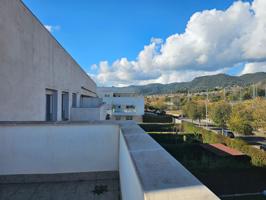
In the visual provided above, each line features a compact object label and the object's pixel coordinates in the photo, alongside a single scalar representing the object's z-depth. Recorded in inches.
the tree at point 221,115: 1041.6
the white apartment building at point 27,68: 164.1
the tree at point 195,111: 1315.2
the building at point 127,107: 1283.2
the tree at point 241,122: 821.2
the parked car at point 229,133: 865.4
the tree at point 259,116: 745.9
